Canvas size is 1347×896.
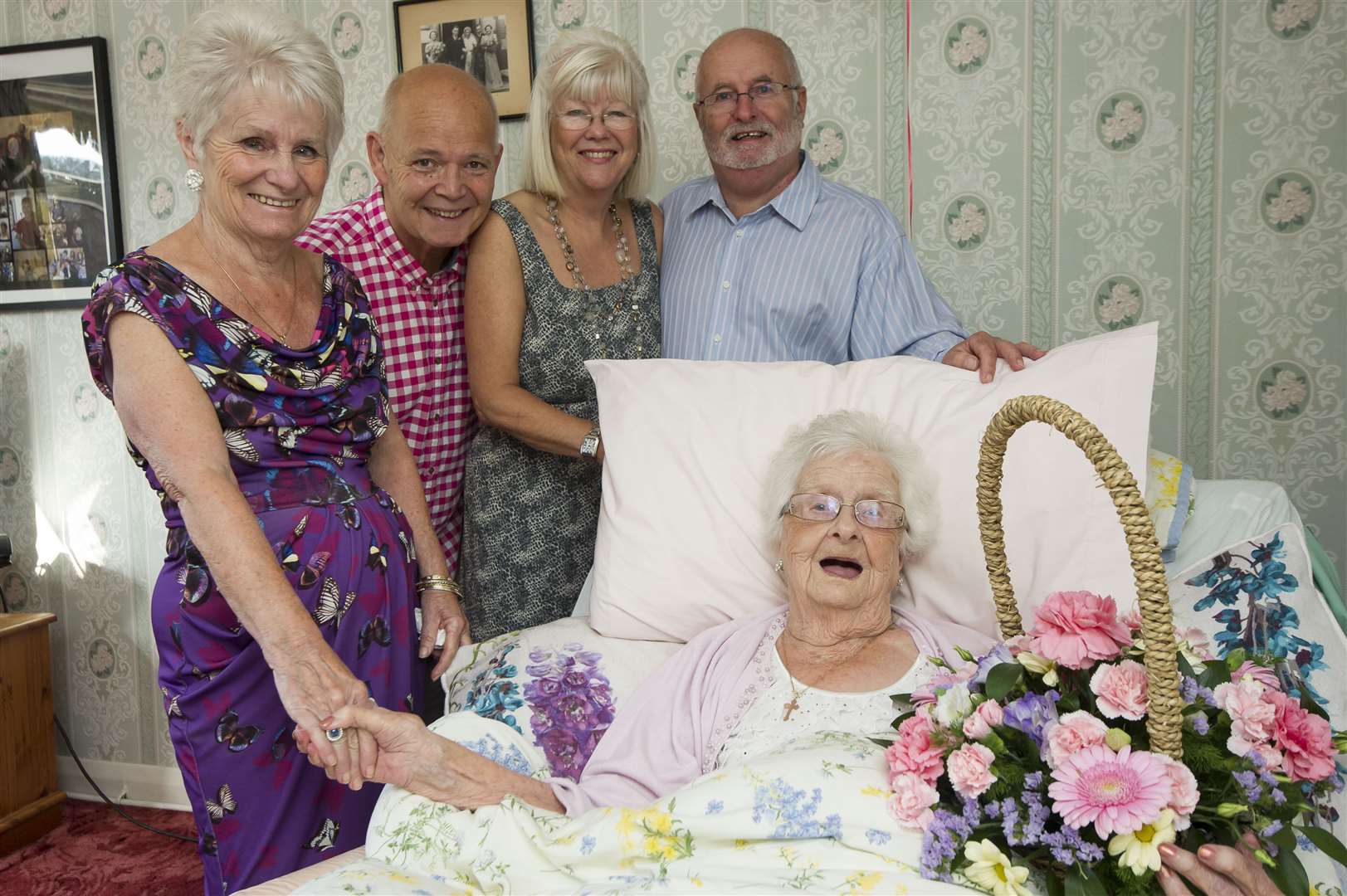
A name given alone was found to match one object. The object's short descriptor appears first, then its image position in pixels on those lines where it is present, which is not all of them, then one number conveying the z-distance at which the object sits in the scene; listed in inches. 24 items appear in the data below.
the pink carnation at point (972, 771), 43.6
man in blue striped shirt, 81.5
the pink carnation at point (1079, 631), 45.6
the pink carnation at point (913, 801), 45.4
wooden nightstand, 110.3
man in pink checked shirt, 74.1
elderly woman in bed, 59.4
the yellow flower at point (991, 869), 42.3
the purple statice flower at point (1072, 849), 41.8
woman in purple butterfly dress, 52.9
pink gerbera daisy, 40.8
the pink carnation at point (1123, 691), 43.9
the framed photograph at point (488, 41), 100.6
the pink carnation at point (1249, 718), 42.4
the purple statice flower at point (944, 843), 44.4
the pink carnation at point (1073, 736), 42.5
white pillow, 63.3
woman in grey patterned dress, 77.0
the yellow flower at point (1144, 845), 40.9
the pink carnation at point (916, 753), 45.9
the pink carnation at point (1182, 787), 41.6
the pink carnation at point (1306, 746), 42.6
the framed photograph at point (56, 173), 115.7
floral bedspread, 45.7
